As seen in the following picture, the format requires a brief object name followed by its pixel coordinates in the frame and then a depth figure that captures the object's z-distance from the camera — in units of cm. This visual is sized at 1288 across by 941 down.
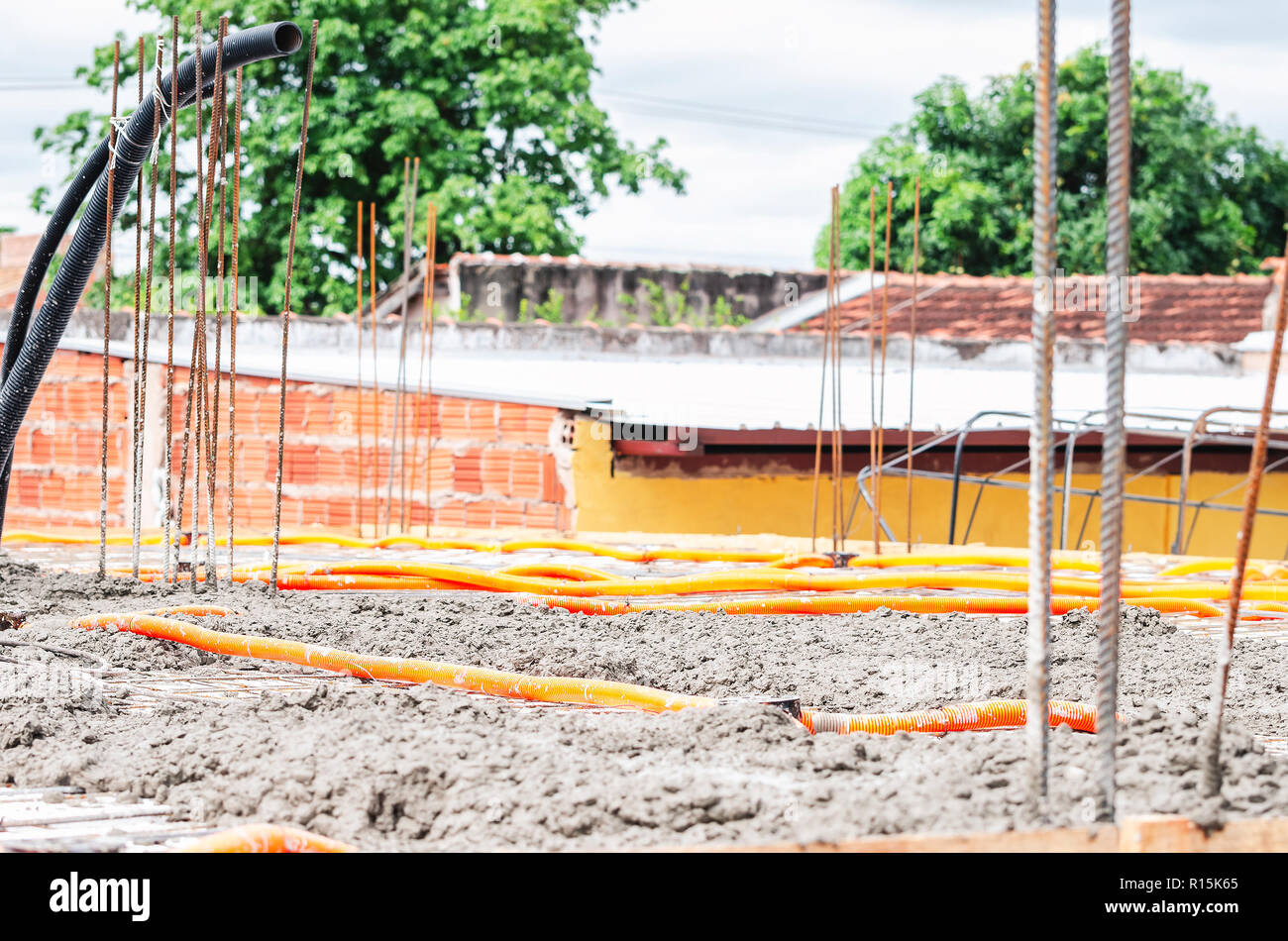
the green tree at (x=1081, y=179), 1808
